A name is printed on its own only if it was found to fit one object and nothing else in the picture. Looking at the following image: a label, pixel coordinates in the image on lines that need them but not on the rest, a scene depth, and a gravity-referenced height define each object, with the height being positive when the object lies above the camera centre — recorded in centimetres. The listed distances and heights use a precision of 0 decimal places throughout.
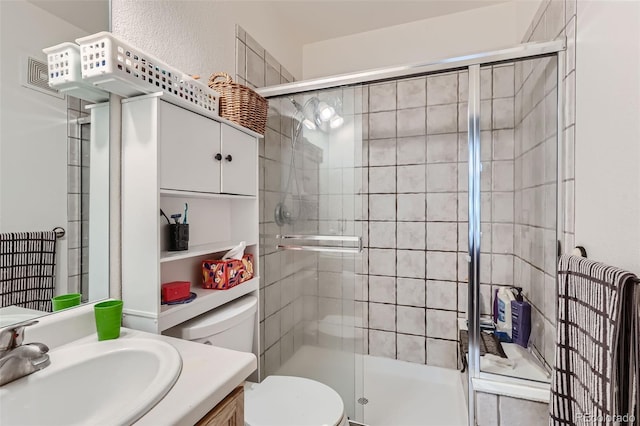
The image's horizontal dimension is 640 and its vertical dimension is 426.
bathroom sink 60 -41
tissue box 132 -29
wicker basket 131 +51
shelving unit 99 +8
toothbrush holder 115 -10
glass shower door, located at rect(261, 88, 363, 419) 161 -16
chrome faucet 63 -33
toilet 111 -79
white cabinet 102 +23
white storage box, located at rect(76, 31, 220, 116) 87 +45
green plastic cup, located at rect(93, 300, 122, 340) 85 -33
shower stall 143 -9
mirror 79 +12
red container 108 -30
